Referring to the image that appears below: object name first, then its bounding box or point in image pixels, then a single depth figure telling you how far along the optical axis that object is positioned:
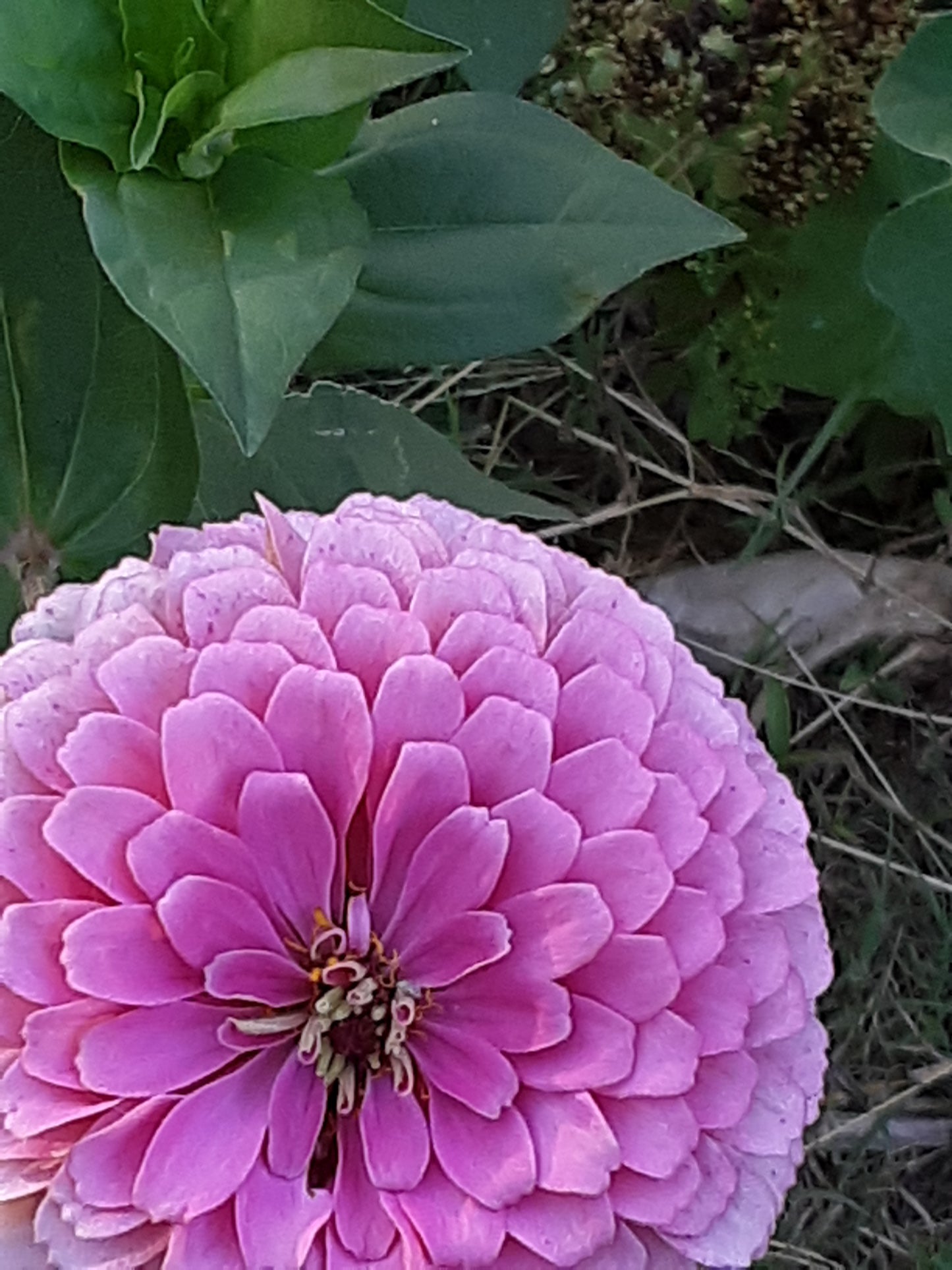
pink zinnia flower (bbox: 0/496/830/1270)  0.38
